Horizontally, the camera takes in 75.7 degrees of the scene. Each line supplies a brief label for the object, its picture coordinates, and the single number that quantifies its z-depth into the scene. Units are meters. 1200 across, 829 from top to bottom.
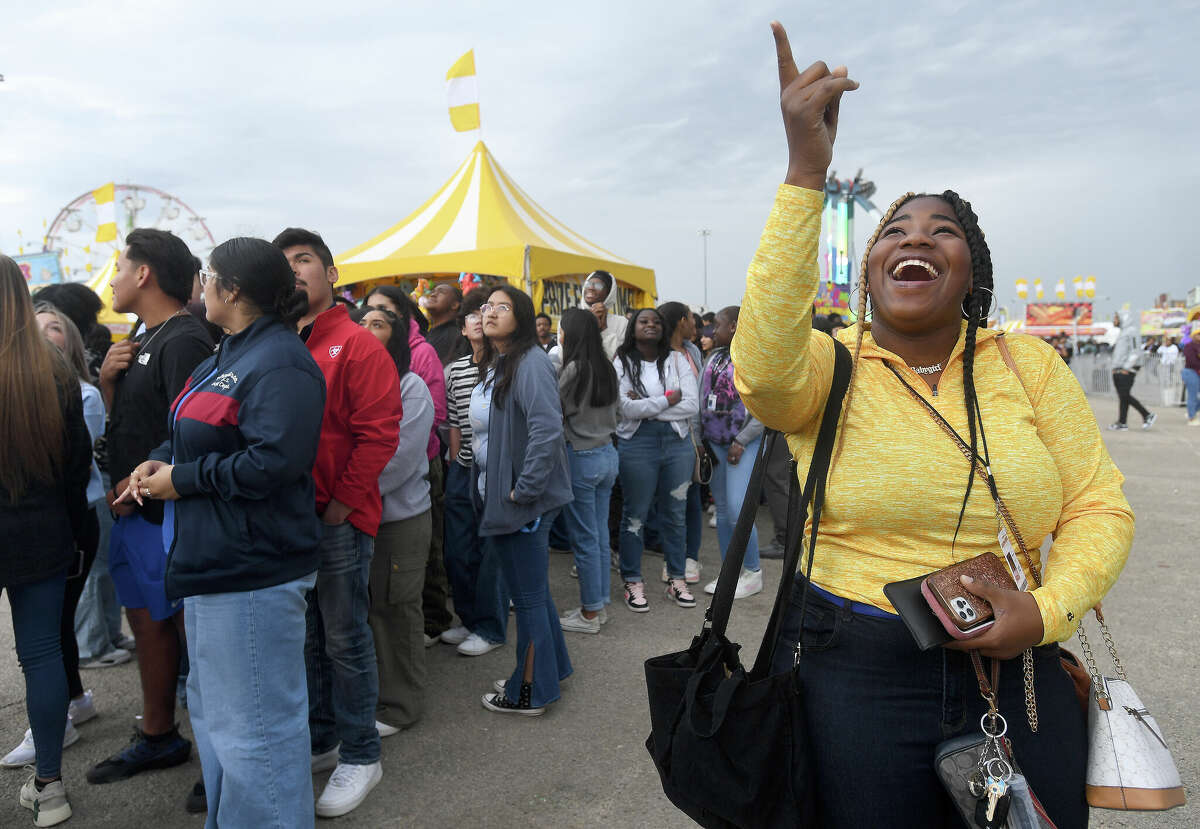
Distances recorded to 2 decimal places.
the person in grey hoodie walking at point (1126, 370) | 13.84
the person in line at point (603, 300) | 6.38
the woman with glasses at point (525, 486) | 3.43
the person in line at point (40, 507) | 2.64
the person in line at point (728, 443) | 5.18
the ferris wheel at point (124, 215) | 29.53
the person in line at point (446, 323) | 5.14
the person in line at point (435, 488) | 4.29
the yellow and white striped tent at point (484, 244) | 8.69
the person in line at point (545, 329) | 7.37
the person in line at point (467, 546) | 4.35
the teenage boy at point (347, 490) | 2.78
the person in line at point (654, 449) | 5.05
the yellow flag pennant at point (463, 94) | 10.14
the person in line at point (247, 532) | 2.19
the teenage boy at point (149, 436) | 2.88
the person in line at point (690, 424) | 5.35
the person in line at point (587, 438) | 4.49
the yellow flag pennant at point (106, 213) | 15.46
